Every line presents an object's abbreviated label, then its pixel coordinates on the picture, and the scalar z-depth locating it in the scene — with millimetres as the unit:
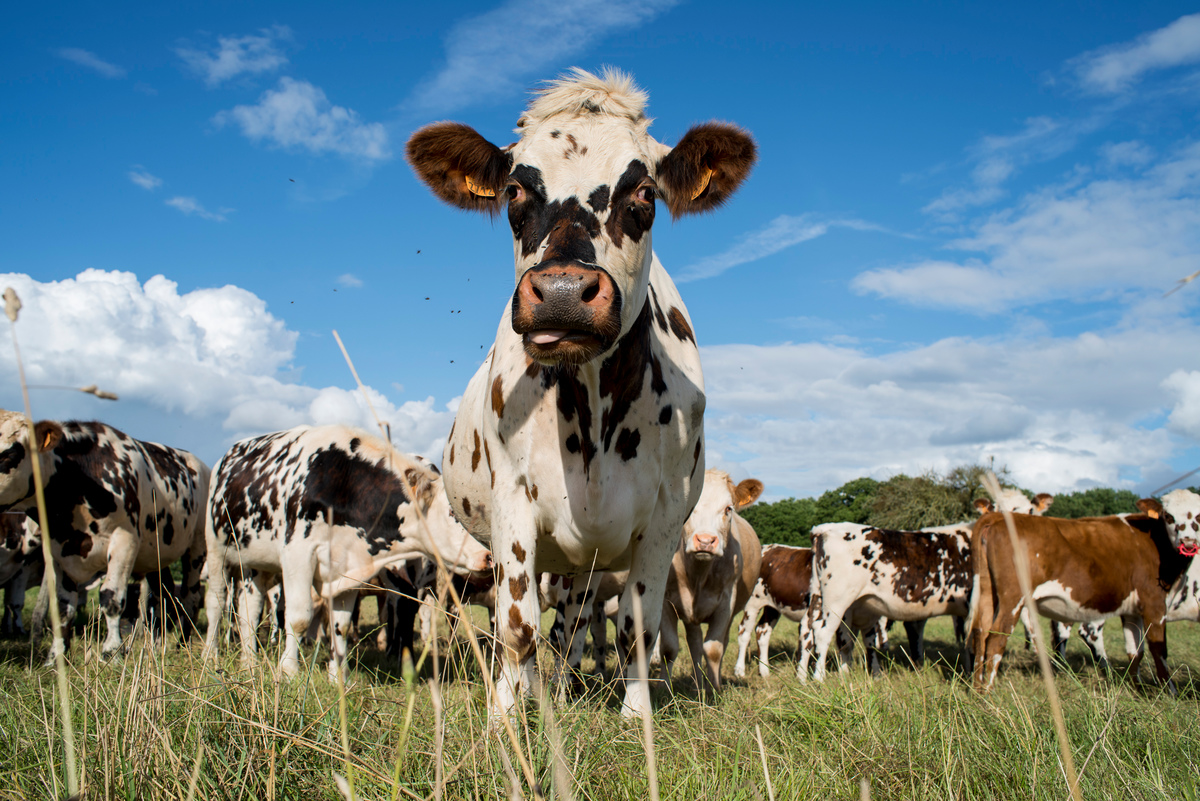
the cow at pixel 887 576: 10289
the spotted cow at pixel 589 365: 3375
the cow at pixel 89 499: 7516
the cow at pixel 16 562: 11531
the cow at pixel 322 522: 7551
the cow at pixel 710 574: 7172
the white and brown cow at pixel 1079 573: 8086
